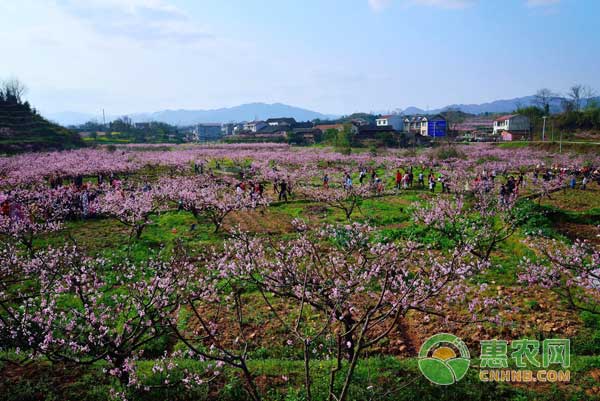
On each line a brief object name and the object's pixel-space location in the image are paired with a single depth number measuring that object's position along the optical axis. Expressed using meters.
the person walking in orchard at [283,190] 27.21
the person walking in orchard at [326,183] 30.61
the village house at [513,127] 73.59
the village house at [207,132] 161.75
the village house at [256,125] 137.45
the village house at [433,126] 93.69
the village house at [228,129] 182.57
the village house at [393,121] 109.31
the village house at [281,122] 125.25
